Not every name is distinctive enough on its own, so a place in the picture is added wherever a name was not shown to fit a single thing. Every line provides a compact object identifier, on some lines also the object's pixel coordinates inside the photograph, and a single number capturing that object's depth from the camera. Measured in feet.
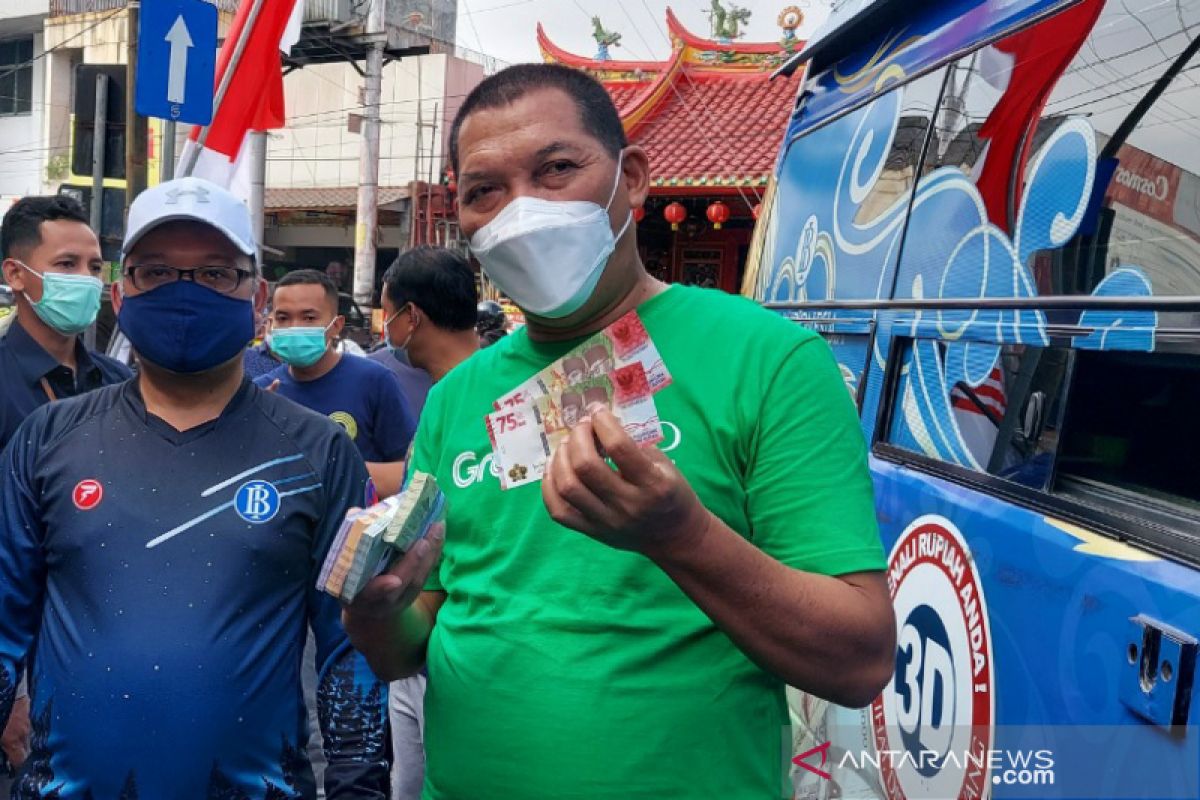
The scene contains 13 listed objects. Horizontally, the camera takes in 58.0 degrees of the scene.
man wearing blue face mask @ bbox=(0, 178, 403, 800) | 6.15
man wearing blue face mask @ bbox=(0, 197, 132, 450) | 11.10
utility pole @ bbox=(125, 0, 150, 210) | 27.22
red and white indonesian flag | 18.88
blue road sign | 16.52
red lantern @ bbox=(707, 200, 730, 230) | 43.93
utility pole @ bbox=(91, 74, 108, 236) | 25.61
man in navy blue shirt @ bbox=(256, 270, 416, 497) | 13.15
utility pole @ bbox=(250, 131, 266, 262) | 53.16
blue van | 5.18
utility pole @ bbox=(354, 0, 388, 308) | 65.87
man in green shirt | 3.97
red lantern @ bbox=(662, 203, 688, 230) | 45.42
